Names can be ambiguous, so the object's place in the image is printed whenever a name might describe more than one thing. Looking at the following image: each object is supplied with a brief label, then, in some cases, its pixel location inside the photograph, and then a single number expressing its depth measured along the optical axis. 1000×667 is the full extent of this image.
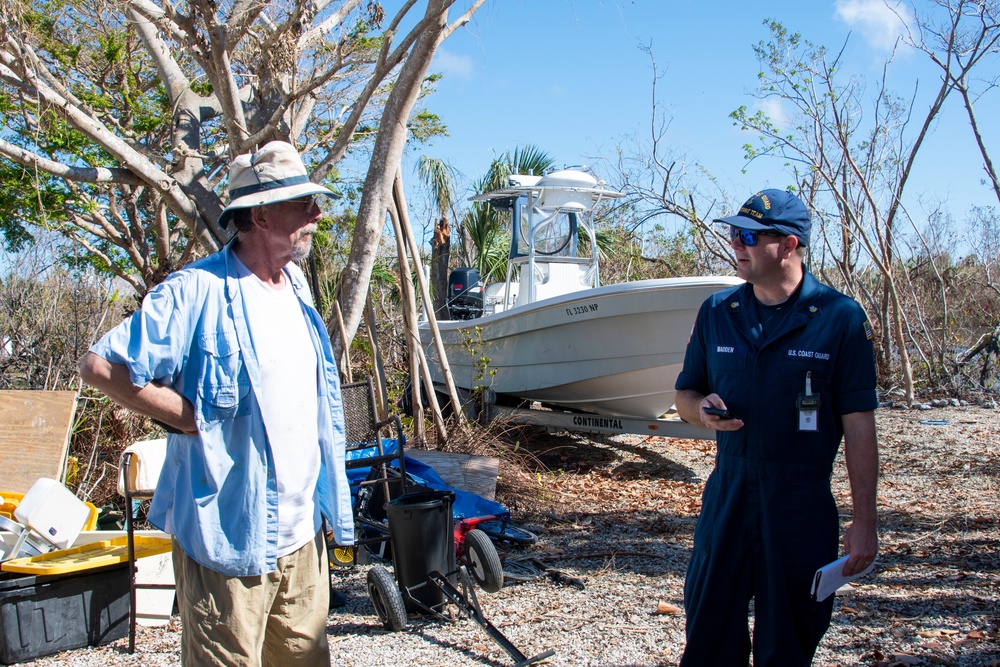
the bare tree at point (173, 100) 5.70
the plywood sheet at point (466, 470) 6.29
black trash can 4.02
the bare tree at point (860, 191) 10.85
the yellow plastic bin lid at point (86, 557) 3.78
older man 2.00
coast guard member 2.25
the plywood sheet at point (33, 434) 5.08
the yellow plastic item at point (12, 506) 4.32
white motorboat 7.38
